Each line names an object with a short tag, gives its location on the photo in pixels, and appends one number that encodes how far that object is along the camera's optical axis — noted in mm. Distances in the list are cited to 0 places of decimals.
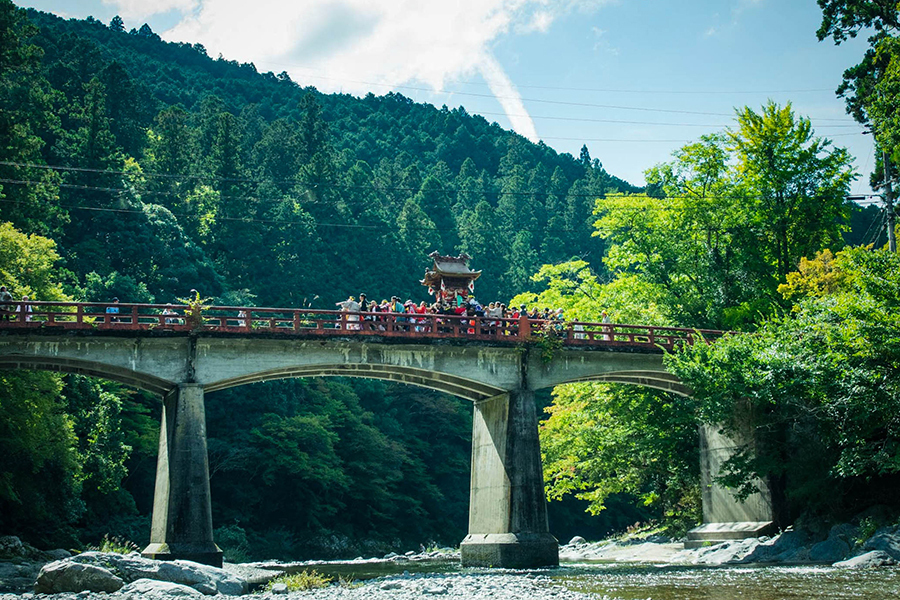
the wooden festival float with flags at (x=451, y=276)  36781
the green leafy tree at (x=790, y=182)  38000
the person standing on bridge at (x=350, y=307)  29428
